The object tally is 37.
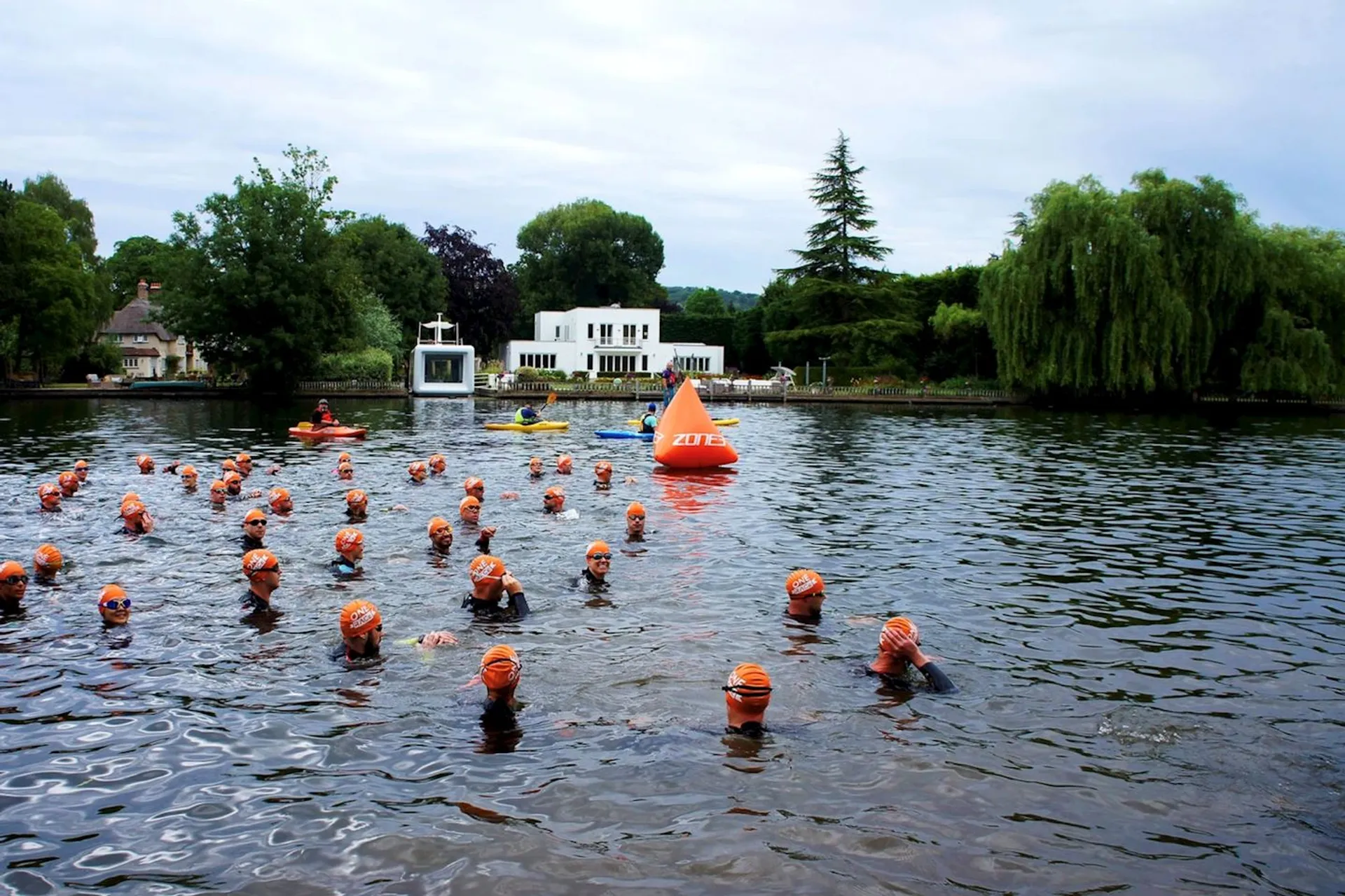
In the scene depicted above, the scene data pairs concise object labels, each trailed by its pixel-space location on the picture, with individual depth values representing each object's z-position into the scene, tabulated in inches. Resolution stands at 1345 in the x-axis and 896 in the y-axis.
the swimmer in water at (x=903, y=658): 401.7
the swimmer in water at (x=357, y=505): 742.5
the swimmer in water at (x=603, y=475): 922.1
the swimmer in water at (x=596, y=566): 553.3
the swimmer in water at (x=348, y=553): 578.9
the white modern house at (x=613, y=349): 3841.0
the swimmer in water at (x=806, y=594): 484.7
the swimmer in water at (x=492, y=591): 492.7
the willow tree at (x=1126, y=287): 2187.5
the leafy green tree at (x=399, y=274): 3506.4
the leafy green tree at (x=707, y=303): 5388.8
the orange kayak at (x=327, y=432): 1437.0
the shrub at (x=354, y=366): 2859.3
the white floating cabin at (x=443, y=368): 2827.3
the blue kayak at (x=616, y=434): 1508.4
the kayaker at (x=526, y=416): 1662.3
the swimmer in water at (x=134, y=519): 689.0
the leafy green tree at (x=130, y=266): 4249.5
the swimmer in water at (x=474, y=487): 794.8
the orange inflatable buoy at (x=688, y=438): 1098.7
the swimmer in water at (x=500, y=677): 354.3
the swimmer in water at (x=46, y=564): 555.8
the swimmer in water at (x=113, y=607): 468.1
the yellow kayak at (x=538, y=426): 1643.7
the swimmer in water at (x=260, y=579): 495.2
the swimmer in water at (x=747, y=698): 345.4
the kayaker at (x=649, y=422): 1494.8
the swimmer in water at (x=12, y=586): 489.1
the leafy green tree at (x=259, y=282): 2588.6
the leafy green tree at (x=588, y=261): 4862.2
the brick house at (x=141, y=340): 3720.5
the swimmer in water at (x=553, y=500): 778.2
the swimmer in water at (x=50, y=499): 768.9
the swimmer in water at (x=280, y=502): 776.9
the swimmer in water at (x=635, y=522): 687.1
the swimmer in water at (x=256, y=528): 608.7
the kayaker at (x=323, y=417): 1480.1
